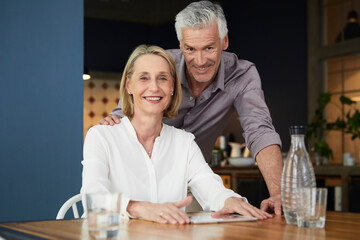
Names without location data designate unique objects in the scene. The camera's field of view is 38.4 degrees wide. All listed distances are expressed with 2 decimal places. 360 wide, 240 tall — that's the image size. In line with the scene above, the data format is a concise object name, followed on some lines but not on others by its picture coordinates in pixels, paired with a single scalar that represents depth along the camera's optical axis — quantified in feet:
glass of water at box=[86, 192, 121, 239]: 4.02
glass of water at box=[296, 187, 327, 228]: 4.59
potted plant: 17.35
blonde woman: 6.37
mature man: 7.64
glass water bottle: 4.87
